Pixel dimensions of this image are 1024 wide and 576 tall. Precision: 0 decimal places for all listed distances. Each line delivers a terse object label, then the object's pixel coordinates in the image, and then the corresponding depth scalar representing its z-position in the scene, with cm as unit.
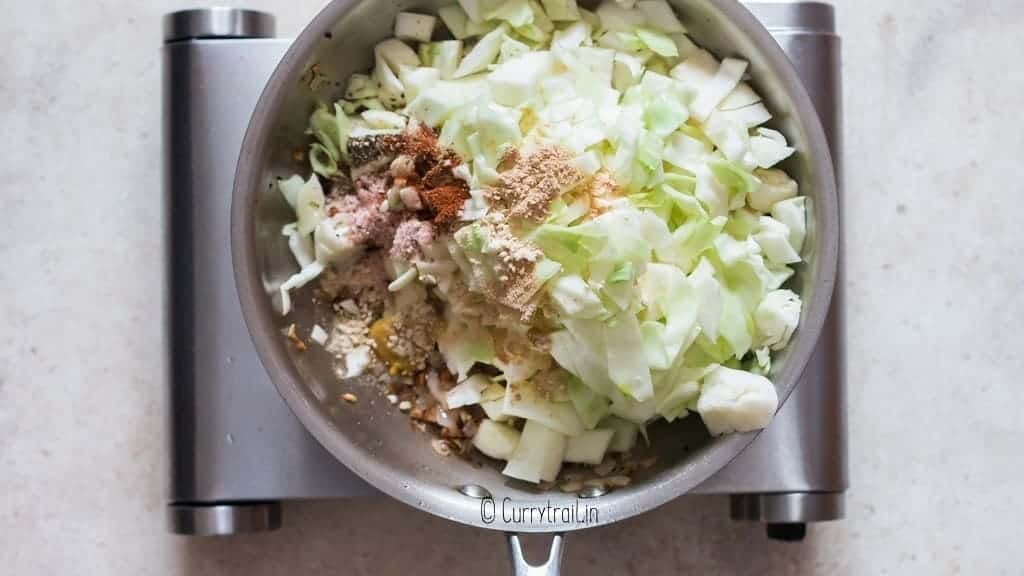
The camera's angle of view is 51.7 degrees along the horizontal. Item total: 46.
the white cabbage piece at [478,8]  107
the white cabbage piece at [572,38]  106
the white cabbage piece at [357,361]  111
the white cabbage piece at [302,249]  109
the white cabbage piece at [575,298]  95
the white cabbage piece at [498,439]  107
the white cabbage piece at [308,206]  109
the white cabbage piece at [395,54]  109
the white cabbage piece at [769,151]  101
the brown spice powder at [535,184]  96
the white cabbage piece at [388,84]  108
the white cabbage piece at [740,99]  104
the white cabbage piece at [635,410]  101
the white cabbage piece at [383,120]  106
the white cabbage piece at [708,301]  97
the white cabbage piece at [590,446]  106
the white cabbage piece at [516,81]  103
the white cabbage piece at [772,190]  103
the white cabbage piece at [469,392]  106
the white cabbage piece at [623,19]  107
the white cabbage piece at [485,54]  106
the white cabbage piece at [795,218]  101
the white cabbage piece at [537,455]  104
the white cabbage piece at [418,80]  106
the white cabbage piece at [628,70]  105
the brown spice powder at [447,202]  100
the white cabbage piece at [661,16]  106
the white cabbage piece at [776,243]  100
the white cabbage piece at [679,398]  100
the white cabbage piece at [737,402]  95
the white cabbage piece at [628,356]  96
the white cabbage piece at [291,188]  109
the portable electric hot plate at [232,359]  112
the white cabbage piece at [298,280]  108
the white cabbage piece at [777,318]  97
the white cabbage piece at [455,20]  109
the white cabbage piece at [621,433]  107
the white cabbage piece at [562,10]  107
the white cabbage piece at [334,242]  106
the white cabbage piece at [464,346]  105
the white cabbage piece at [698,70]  106
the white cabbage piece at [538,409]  103
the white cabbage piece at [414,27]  109
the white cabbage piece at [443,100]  103
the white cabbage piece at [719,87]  103
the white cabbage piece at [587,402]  103
